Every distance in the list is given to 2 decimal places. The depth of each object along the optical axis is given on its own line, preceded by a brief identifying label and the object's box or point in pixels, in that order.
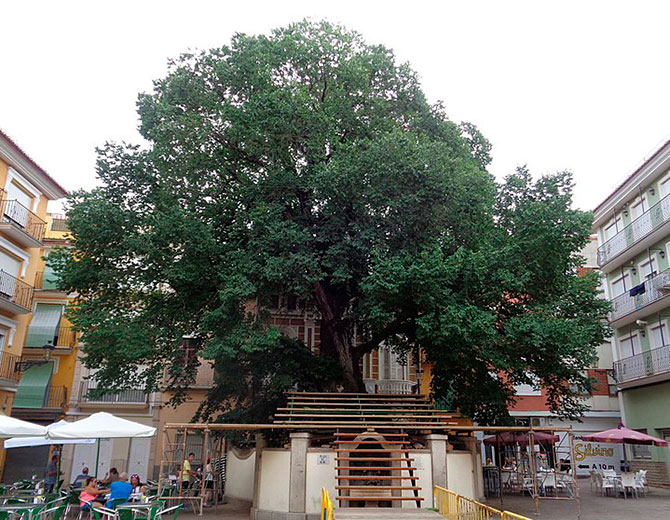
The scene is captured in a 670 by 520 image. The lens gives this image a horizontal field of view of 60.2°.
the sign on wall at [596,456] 31.47
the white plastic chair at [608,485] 21.70
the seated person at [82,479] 19.66
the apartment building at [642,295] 25.83
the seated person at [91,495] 13.37
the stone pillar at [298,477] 14.95
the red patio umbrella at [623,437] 21.30
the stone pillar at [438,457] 15.45
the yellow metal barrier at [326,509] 9.39
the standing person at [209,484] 19.71
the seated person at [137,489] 14.75
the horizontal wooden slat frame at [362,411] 16.02
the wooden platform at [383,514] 12.00
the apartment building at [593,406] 33.97
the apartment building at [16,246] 25.09
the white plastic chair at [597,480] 24.15
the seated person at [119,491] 12.98
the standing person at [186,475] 20.36
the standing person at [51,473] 21.80
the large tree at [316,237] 17.50
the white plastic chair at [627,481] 21.09
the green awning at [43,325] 30.36
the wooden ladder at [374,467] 14.49
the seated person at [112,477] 17.78
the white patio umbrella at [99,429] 14.13
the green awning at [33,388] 29.17
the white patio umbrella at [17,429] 12.88
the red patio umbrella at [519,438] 24.15
